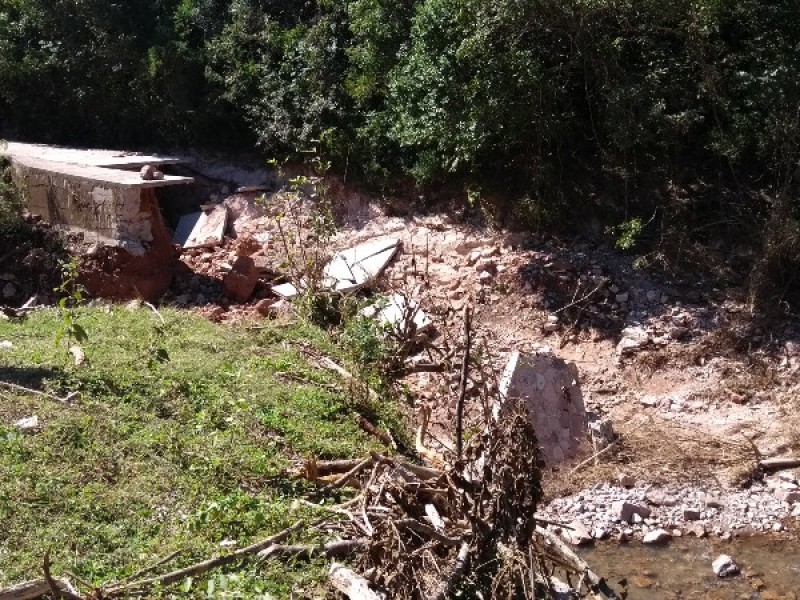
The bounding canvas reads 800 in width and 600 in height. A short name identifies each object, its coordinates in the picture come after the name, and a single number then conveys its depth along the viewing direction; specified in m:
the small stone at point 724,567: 7.26
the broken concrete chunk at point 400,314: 9.64
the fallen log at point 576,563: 5.90
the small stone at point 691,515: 8.02
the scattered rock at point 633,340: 10.30
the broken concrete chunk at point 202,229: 13.40
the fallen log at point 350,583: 5.15
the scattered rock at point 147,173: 12.06
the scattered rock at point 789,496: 8.23
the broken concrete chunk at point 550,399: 8.48
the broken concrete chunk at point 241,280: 11.94
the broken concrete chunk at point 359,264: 11.52
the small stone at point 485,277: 11.42
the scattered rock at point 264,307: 11.41
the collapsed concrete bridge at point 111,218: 11.69
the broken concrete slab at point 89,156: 13.25
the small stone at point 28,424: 6.85
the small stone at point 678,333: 10.34
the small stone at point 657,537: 7.75
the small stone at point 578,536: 7.69
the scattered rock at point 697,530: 7.86
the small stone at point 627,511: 7.95
